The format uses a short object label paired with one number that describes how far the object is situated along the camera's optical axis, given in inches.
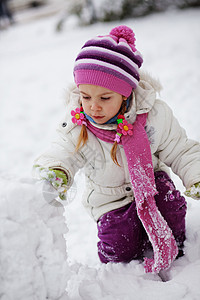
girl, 49.4
